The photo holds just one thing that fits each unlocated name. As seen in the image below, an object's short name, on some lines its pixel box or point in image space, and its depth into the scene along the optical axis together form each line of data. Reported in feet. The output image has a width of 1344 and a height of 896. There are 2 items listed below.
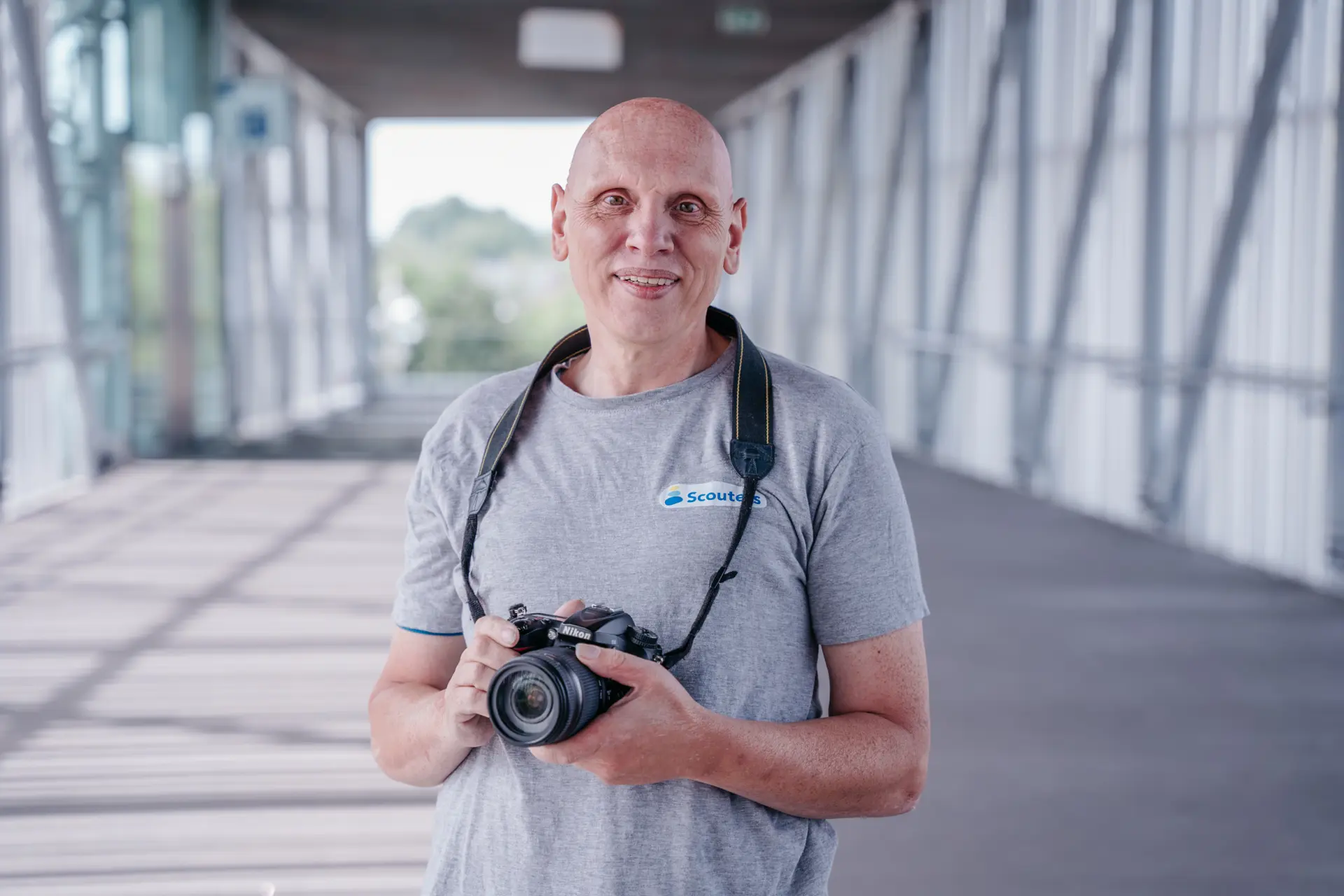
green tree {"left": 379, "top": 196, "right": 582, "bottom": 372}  98.17
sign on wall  46.98
